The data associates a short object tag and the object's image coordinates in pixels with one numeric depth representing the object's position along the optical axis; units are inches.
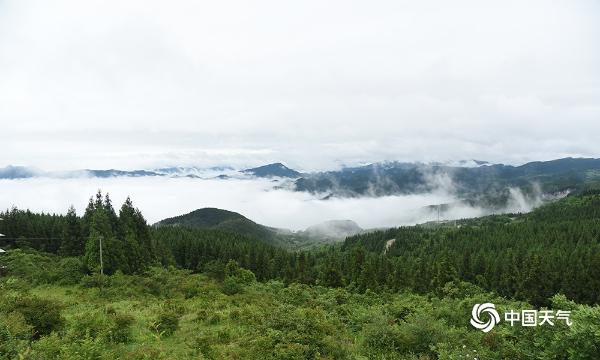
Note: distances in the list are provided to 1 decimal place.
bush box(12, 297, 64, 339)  714.8
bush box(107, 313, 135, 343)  731.4
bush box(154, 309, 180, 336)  809.5
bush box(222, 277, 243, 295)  1519.4
